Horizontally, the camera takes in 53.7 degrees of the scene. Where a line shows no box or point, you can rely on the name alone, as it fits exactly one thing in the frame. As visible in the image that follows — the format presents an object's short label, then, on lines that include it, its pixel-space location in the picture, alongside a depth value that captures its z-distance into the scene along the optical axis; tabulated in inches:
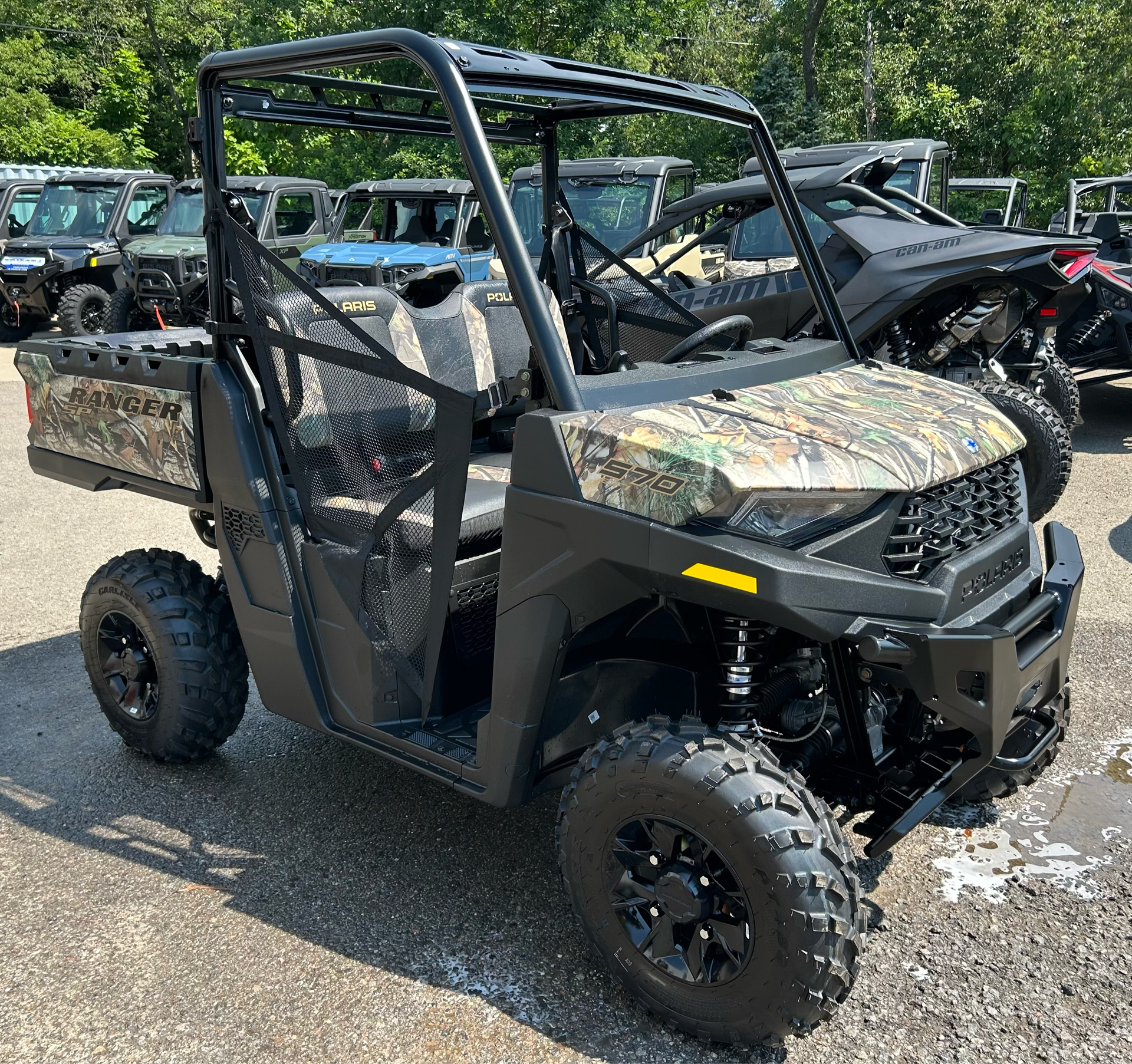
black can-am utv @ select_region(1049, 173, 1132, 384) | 324.8
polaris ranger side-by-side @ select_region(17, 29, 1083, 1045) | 88.9
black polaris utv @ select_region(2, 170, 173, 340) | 559.5
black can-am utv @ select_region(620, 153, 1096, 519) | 242.5
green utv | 530.0
